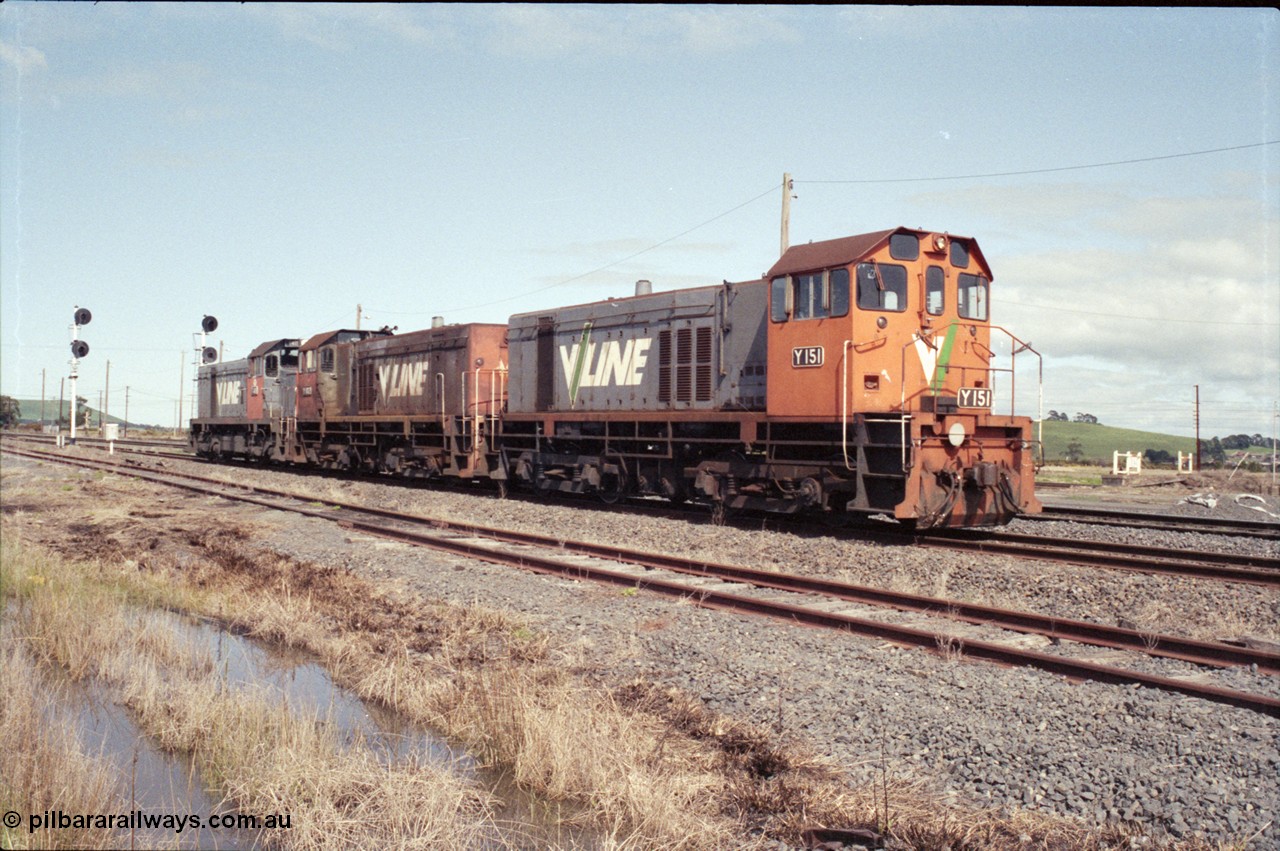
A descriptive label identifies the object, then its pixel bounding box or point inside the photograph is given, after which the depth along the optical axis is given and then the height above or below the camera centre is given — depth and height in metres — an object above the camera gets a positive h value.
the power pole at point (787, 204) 22.30 +5.64
